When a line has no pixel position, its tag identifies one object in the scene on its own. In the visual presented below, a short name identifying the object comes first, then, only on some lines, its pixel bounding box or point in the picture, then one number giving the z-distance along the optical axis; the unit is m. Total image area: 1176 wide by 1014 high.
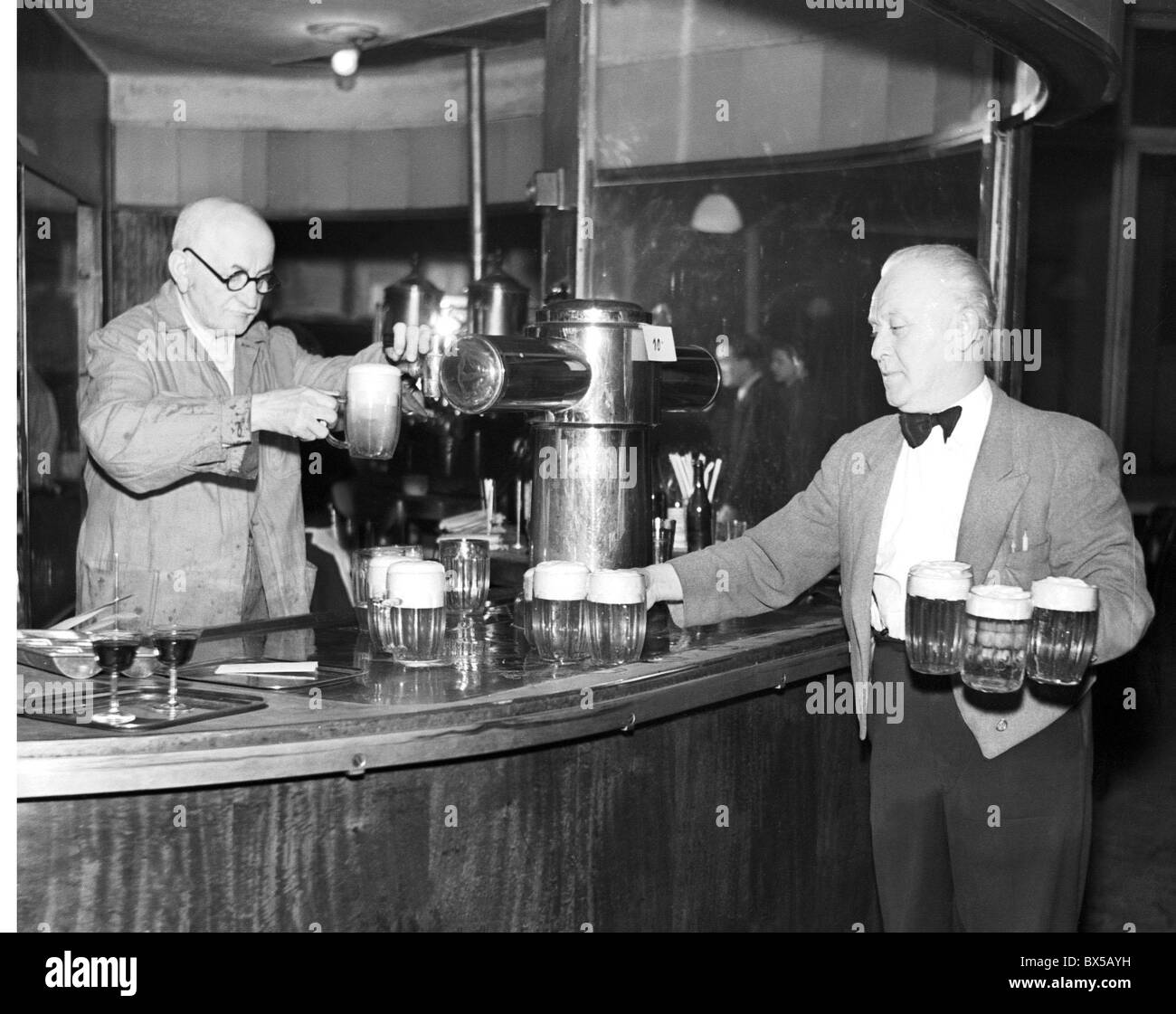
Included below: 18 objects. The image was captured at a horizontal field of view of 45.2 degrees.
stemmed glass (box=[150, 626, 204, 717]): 2.40
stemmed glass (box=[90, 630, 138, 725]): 2.35
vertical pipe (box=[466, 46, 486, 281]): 7.29
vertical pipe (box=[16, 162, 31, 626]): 5.97
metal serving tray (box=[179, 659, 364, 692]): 2.54
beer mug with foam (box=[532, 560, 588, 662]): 2.73
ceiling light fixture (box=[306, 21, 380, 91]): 6.92
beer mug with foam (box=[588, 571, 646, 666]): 2.72
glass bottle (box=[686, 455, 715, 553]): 4.77
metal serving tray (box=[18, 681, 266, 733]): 2.22
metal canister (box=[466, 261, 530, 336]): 6.10
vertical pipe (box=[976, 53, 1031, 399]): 4.57
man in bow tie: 2.63
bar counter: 2.17
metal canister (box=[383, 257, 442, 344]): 7.43
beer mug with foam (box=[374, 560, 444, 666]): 2.63
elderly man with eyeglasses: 3.31
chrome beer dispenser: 3.01
